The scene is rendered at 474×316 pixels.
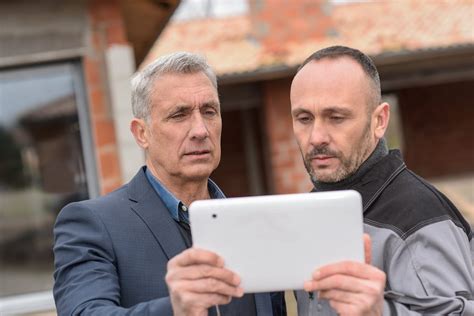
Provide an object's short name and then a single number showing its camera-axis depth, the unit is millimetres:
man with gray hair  1674
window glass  3756
